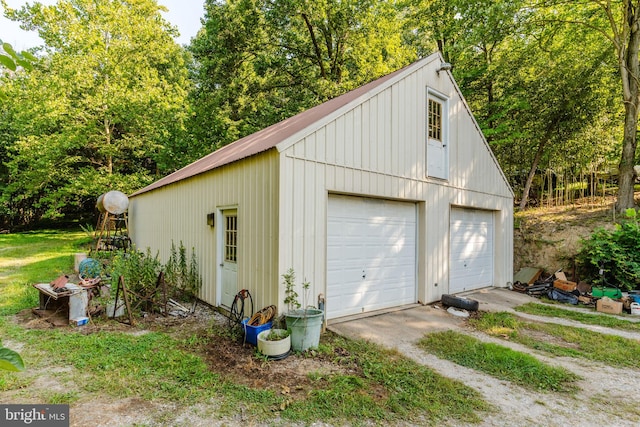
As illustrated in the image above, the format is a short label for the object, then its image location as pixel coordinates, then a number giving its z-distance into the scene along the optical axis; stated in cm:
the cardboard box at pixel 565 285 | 823
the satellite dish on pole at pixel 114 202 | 1194
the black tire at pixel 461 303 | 665
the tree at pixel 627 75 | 979
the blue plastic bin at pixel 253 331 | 455
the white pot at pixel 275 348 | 427
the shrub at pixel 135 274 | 635
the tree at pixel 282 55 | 1433
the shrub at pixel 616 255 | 770
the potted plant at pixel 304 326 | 448
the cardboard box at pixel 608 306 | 700
